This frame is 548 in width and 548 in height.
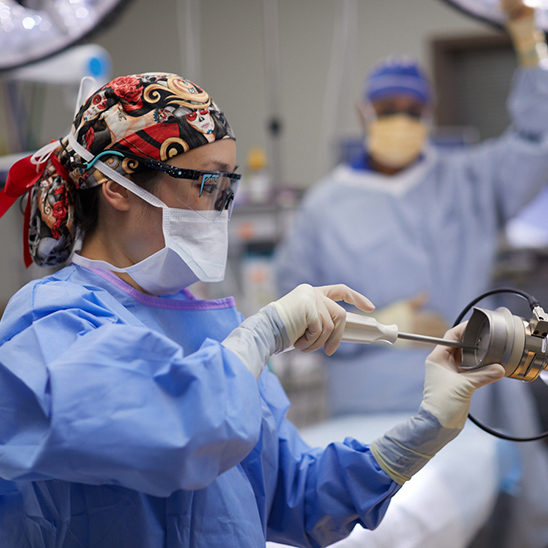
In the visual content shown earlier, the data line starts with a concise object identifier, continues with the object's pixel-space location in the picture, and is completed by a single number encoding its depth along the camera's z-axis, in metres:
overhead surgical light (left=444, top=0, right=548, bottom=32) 1.63
